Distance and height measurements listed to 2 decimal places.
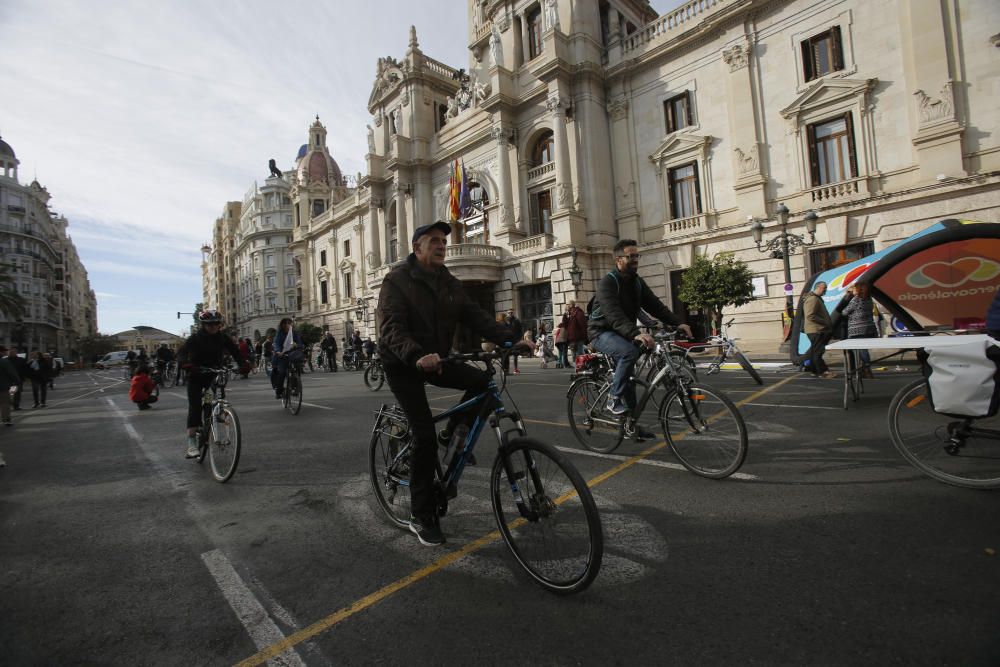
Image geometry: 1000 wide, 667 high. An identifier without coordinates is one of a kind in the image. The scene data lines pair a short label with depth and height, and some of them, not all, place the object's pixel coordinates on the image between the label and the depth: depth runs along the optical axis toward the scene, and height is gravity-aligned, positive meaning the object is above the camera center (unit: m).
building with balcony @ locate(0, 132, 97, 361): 61.50 +16.57
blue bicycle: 2.26 -0.84
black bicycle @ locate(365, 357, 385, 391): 12.00 -0.58
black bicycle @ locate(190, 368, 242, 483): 4.70 -0.71
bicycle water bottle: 2.93 -0.57
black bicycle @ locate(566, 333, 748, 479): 3.79 -0.77
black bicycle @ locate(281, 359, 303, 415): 8.93 -0.57
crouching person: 10.47 -0.44
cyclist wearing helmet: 5.30 +0.13
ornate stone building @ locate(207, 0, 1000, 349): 14.91 +8.14
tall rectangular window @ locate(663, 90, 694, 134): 20.88 +9.93
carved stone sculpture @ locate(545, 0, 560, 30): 23.48 +16.37
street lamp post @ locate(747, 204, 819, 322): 14.30 +2.84
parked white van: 56.96 +1.48
